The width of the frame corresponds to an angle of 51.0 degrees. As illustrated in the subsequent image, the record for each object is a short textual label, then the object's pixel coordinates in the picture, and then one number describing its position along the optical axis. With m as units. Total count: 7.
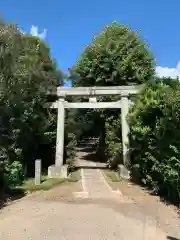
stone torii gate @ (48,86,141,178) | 10.83
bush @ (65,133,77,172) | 11.71
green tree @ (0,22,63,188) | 6.79
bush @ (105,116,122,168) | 11.48
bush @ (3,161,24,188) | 7.42
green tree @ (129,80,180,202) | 6.55
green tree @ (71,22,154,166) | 14.15
